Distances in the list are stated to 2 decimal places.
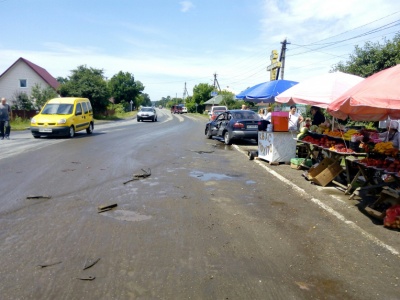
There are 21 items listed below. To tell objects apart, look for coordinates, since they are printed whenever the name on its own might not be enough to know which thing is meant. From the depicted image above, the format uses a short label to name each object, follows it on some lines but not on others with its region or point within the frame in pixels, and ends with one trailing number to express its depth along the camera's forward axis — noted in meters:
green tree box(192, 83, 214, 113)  85.50
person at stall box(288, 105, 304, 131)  11.34
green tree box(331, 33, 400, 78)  19.33
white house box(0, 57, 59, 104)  47.78
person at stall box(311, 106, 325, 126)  11.26
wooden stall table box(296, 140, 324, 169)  9.58
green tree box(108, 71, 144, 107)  84.88
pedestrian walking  16.12
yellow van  16.59
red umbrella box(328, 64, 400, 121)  4.98
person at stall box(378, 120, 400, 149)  7.26
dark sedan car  15.33
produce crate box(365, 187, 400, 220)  5.30
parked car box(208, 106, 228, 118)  39.98
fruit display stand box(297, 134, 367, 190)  7.13
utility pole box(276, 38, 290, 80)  29.75
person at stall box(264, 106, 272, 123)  14.24
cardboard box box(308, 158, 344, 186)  7.48
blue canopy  13.33
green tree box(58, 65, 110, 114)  38.56
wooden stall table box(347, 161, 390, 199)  6.57
